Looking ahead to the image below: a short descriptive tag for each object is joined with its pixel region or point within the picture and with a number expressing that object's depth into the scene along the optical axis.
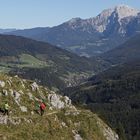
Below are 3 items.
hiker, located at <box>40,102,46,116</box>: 103.89
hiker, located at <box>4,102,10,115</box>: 92.78
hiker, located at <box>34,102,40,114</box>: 107.92
